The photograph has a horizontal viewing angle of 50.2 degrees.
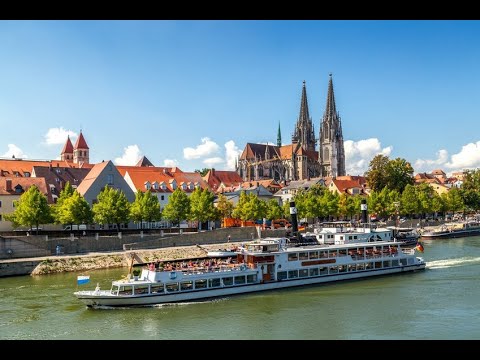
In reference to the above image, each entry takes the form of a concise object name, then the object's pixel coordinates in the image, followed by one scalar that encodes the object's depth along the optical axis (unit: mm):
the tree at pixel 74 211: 52278
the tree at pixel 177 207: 62000
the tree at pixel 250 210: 70438
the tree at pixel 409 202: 88062
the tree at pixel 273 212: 73562
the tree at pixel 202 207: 63531
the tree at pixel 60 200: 53594
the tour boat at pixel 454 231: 73812
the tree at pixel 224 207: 70312
